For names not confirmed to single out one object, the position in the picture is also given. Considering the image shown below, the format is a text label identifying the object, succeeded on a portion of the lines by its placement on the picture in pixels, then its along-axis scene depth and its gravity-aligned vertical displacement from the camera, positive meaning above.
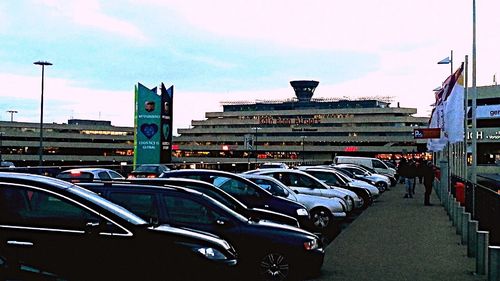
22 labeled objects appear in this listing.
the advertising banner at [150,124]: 43.94 +1.80
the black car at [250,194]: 13.76 -0.92
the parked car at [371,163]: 44.09 -0.63
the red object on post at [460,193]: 19.11 -1.12
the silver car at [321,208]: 16.31 -1.45
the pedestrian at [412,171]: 27.59 -0.70
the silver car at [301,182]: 18.34 -0.86
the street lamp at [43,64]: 46.81 +6.21
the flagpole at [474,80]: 30.14 +4.05
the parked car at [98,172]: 23.72 -0.92
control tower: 160.57 +16.57
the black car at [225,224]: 8.75 -1.02
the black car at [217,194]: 10.63 -0.75
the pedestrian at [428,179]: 24.20 -0.92
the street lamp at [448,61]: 41.36 +6.26
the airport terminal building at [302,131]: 129.62 +4.74
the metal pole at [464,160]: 28.40 -0.21
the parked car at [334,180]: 22.59 -0.96
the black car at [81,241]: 6.13 -0.92
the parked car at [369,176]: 31.47 -1.17
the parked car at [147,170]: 29.12 -1.04
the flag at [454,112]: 19.75 +1.40
